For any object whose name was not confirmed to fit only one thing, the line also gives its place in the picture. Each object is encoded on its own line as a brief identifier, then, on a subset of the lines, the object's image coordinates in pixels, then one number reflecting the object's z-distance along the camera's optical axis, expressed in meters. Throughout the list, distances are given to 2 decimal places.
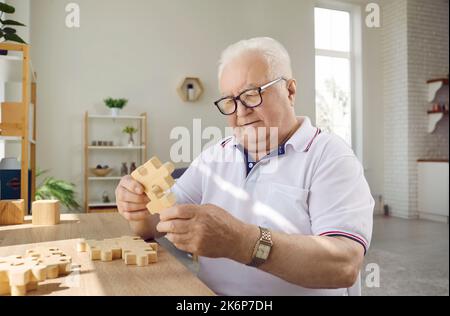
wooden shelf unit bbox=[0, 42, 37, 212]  2.21
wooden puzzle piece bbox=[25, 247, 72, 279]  0.80
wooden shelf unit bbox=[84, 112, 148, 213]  5.10
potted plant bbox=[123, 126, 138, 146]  5.26
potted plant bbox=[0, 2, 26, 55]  2.45
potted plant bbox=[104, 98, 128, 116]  5.20
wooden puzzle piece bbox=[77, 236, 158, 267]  0.90
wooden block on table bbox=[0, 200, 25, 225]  1.40
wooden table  0.73
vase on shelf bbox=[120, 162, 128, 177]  5.37
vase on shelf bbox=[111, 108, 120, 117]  5.22
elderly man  0.83
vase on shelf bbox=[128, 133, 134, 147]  5.29
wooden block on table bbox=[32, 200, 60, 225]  1.41
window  6.75
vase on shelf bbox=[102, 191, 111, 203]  5.29
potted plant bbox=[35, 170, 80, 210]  4.69
